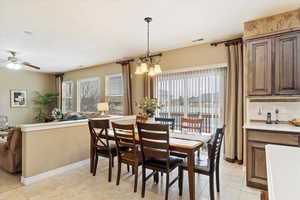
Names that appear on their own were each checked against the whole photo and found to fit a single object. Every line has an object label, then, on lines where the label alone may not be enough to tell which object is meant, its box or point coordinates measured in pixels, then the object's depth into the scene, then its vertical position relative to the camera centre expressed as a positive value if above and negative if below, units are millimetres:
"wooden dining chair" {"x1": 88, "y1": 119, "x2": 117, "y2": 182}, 2783 -786
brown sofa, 2891 -880
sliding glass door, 4160 +139
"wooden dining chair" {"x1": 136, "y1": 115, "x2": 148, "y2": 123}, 3031 -321
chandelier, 2803 +559
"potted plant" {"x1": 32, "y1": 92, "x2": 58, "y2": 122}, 7645 -108
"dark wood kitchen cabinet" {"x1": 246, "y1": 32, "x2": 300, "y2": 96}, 2645 +569
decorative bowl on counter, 2613 -353
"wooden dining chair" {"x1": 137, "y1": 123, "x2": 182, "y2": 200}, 2106 -642
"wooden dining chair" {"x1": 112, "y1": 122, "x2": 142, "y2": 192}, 2447 -708
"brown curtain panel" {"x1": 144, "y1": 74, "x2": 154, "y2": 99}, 5027 +422
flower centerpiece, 2967 -121
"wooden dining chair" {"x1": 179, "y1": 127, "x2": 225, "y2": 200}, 2127 -846
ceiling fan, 4227 +956
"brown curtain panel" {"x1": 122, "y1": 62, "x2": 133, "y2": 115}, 5473 +332
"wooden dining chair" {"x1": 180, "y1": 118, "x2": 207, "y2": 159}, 3270 -550
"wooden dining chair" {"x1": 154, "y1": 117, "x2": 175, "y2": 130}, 3530 -442
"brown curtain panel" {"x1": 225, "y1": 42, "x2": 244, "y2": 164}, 3613 -95
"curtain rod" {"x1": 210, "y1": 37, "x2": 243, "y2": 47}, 3618 +1303
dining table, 2092 -633
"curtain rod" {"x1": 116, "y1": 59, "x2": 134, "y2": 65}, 5545 +1280
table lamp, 5559 -216
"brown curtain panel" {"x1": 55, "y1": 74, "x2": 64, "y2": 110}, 8071 +661
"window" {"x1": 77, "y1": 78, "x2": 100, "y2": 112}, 6838 +268
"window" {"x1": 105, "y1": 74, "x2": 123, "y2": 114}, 6082 +277
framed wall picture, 6973 +122
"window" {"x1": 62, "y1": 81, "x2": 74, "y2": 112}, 7838 +218
